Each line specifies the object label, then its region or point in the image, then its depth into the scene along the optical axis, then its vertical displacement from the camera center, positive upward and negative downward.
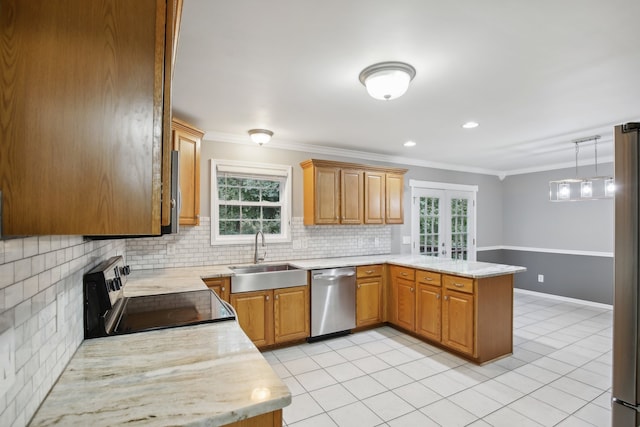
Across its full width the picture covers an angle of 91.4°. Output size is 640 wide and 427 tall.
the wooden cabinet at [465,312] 3.05 -1.02
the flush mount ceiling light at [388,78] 2.09 +0.94
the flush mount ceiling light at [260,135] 3.57 +0.93
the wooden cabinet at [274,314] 3.20 -1.05
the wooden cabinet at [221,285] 3.04 -0.69
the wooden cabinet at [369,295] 3.91 -1.01
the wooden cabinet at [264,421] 0.93 -0.63
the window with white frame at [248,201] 3.75 +0.18
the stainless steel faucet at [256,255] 3.80 -0.49
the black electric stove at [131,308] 1.41 -0.53
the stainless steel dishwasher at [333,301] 3.59 -1.01
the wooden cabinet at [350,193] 4.03 +0.31
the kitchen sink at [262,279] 3.17 -0.67
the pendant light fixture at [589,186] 3.95 +0.42
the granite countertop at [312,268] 2.45 -0.57
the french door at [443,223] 5.32 -0.14
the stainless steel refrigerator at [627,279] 1.48 -0.30
